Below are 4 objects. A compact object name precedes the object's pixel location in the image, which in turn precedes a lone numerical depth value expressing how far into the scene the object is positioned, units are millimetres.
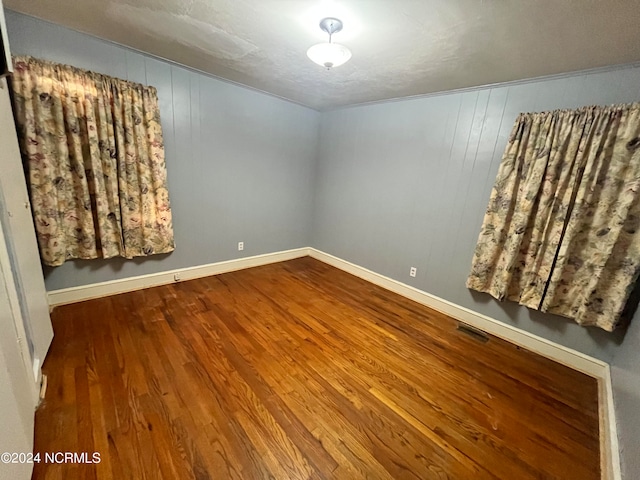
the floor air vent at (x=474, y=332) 2384
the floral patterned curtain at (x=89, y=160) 1999
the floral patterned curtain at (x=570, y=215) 1788
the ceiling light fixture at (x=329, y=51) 1580
